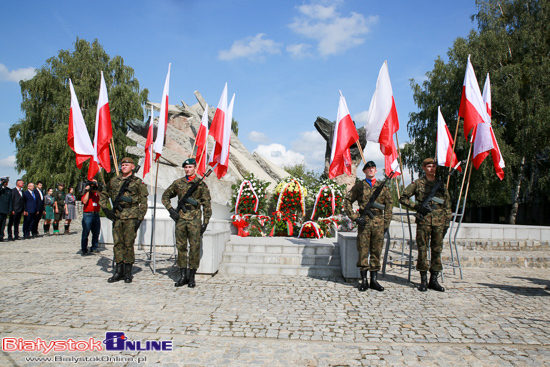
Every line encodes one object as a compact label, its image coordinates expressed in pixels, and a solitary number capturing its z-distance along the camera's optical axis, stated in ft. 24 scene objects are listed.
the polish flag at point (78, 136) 21.68
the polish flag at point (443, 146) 22.12
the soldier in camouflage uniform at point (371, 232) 18.48
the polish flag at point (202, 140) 26.73
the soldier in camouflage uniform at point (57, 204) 42.88
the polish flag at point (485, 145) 20.56
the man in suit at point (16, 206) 37.01
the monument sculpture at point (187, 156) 38.19
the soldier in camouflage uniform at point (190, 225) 18.94
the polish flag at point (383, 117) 20.21
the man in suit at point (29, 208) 38.29
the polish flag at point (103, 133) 21.95
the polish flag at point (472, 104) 20.62
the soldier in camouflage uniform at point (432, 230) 18.48
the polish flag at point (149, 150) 22.71
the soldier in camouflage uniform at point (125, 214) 19.49
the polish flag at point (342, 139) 21.34
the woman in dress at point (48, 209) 42.57
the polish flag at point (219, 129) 24.45
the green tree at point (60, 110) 81.97
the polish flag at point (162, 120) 21.24
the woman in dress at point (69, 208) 45.11
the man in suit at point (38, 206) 39.43
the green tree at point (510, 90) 58.03
